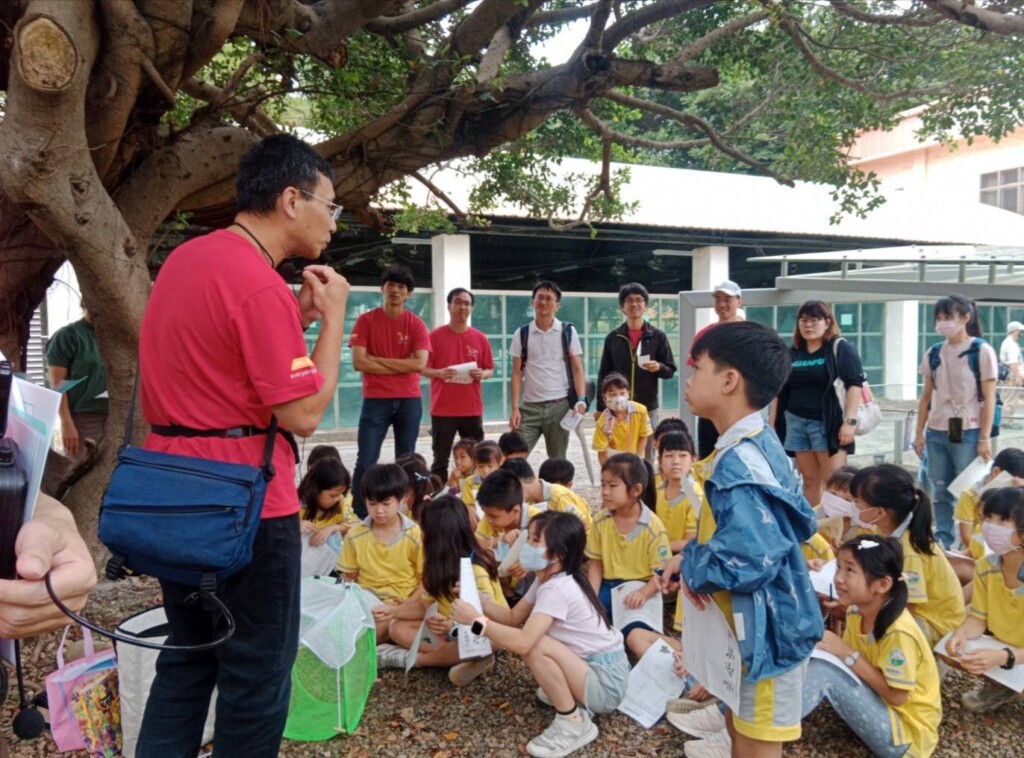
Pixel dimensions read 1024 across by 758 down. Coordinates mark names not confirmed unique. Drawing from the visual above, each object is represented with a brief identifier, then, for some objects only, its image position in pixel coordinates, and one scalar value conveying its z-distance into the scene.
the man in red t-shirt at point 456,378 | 5.68
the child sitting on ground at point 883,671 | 2.66
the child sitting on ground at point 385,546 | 3.63
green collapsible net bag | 2.75
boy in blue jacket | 2.04
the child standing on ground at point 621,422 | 5.41
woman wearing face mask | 4.80
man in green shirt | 4.70
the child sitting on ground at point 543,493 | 4.27
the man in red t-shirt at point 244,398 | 1.75
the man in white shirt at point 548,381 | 5.82
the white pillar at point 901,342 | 16.06
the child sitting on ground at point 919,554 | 3.17
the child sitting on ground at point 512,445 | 5.05
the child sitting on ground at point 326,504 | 4.06
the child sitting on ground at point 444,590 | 3.26
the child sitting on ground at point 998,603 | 2.92
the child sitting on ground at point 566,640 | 2.81
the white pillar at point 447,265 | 11.58
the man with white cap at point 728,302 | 5.05
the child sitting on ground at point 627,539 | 3.47
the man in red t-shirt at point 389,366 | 5.41
